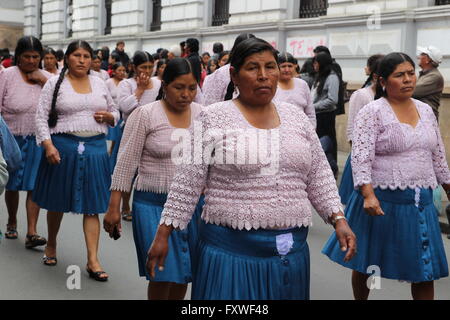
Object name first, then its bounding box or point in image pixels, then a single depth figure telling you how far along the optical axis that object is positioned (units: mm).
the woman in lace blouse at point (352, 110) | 7051
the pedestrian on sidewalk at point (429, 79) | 8031
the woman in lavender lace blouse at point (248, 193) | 3189
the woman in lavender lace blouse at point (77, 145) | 5918
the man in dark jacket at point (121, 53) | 16964
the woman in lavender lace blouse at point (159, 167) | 4449
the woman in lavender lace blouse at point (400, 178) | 4625
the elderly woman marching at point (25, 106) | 6844
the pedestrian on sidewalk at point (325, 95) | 9008
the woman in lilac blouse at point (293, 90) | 7242
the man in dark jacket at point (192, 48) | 10005
